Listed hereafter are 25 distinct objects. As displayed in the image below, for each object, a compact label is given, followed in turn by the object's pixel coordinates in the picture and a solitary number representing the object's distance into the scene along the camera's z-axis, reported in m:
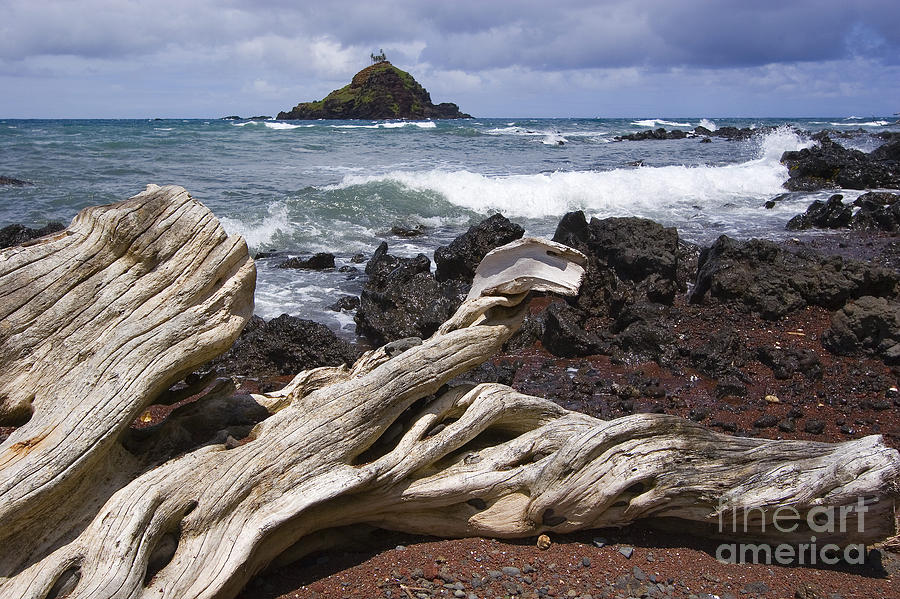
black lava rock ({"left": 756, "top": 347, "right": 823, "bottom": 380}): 6.99
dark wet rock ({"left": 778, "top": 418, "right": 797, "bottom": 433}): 5.96
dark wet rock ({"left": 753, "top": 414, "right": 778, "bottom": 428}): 6.05
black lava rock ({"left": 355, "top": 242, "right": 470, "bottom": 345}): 8.75
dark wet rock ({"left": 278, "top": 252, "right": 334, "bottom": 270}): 12.71
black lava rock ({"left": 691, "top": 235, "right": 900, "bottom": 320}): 8.72
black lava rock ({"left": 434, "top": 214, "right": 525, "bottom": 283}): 10.70
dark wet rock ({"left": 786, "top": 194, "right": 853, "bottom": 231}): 15.34
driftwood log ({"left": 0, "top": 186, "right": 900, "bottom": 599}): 3.39
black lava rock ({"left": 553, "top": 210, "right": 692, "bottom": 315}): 9.23
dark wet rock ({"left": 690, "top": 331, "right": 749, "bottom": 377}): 7.20
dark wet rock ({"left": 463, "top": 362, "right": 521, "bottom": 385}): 7.14
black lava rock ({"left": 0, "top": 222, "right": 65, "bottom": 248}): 10.97
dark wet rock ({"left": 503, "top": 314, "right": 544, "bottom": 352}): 8.30
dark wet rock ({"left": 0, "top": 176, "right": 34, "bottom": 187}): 20.70
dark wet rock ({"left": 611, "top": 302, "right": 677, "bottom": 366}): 7.67
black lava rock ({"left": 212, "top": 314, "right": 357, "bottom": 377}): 7.81
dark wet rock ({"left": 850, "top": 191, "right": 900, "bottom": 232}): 14.53
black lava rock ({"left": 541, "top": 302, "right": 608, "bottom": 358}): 7.91
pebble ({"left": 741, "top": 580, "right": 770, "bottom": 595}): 3.63
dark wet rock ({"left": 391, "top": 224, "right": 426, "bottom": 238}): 16.28
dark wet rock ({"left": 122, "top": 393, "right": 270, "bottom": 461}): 4.09
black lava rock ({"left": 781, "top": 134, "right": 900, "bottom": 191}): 22.89
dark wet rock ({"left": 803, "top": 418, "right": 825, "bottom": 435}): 5.93
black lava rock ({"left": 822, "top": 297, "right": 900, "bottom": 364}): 7.29
